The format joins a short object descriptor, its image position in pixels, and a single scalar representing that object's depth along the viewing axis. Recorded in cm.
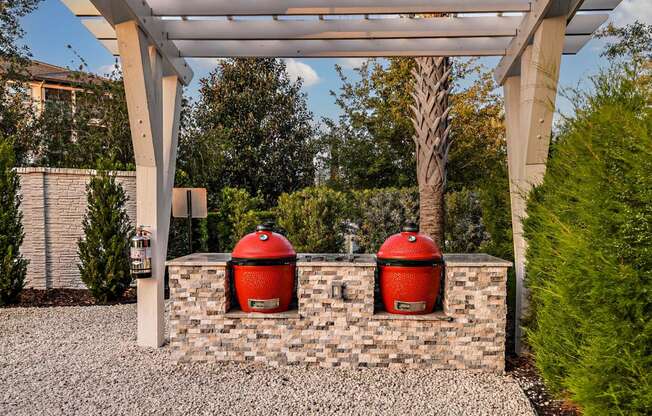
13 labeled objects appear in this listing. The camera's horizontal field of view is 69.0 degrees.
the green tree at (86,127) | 1097
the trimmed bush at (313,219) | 808
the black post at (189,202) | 674
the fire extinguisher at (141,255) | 454
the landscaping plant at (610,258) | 208
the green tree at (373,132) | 1522
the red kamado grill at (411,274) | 411
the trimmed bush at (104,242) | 697
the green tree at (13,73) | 1257
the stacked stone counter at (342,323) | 412
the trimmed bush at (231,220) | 875
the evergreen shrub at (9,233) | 691
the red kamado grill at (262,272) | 420
